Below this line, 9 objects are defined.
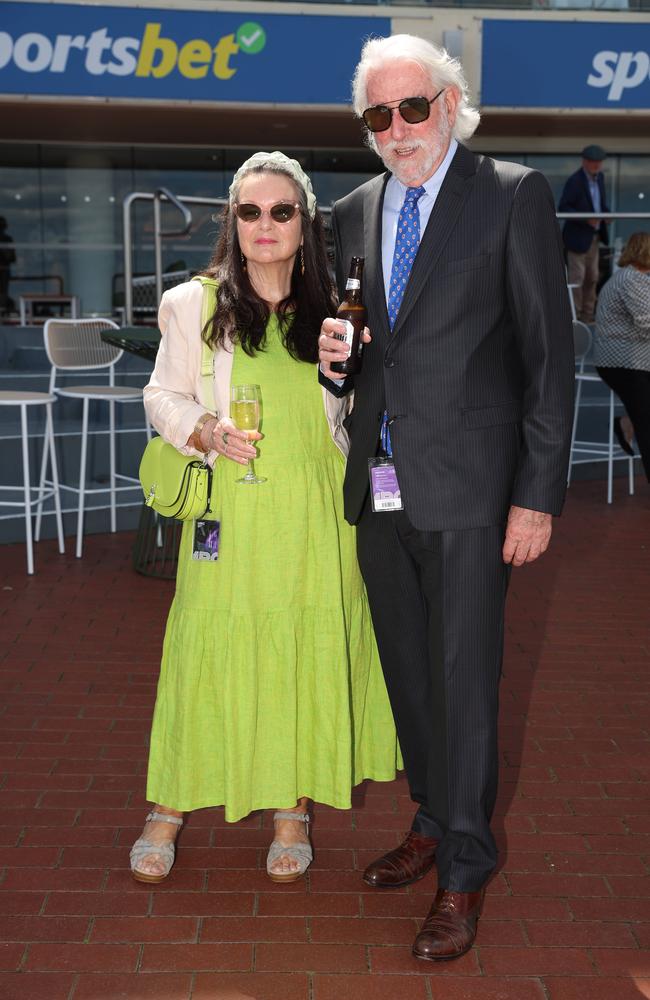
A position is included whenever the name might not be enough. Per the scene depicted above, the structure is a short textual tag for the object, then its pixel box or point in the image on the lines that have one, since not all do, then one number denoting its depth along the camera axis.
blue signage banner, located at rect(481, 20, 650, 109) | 16.00
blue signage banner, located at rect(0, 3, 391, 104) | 15.02
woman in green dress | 3.27
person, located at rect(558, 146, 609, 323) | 13.90
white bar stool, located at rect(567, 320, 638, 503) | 10.27
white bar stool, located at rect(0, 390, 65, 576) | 7.06
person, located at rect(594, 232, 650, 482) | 9.11
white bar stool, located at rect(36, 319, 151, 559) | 7.86
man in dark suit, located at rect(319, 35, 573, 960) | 2.89
